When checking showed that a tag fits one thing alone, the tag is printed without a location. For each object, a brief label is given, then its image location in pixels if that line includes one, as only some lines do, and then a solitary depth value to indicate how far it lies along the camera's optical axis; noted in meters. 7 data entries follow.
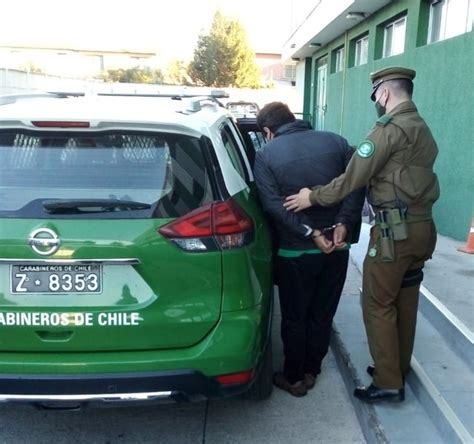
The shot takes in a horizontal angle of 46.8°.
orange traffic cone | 5.42
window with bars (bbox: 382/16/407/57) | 10.09
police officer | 2.69
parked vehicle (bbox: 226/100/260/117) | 14.67
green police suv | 2.34
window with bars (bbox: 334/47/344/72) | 16.14
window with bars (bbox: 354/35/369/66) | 12.98
